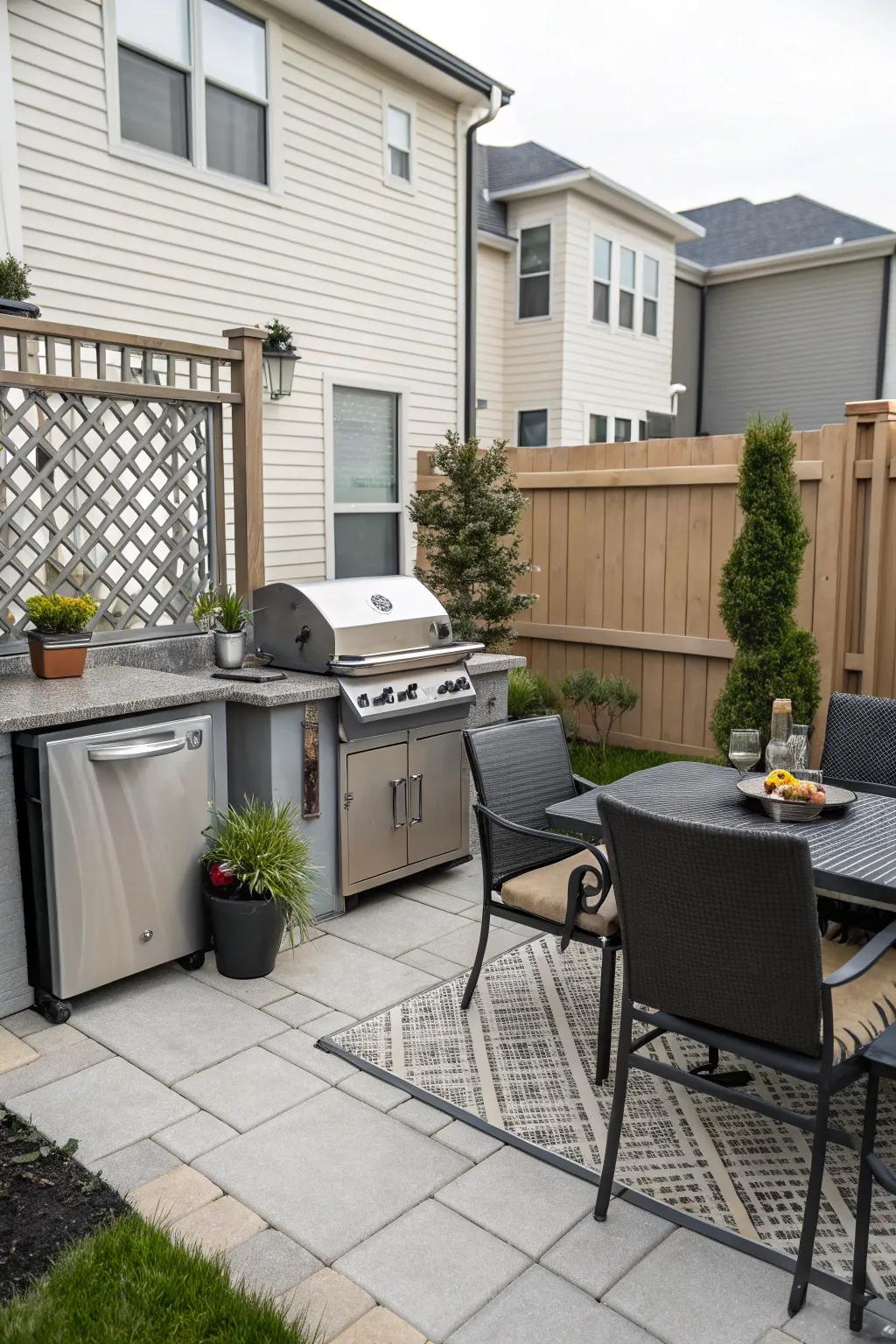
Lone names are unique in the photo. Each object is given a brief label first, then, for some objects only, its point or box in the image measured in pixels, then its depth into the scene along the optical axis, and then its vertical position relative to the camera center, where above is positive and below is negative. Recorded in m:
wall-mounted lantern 6.59 +1.02
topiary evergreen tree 5.22 -0.26
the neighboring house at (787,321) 14.20 +2.87
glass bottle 3.06 -0.63
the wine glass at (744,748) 3.03 -0.65
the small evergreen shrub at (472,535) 5.98 -0.07
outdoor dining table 2.41 -0.80
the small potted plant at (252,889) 3.51 -1.25
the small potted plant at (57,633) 3.71 -0.41
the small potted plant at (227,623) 4.32 -0.43
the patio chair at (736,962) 2.02 -0.89
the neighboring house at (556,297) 11.79 +2.61
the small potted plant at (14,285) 4.16 +0.96
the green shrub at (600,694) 6.25 -1.01
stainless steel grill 4.09 -0.72
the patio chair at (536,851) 2.92 -1.01
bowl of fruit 2.84 -0.74
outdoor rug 2.37 -1.55
